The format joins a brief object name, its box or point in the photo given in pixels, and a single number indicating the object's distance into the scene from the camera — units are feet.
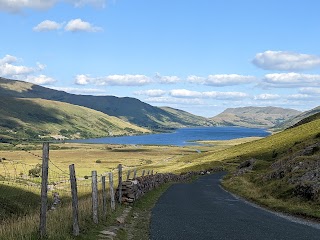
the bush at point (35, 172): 370.04
